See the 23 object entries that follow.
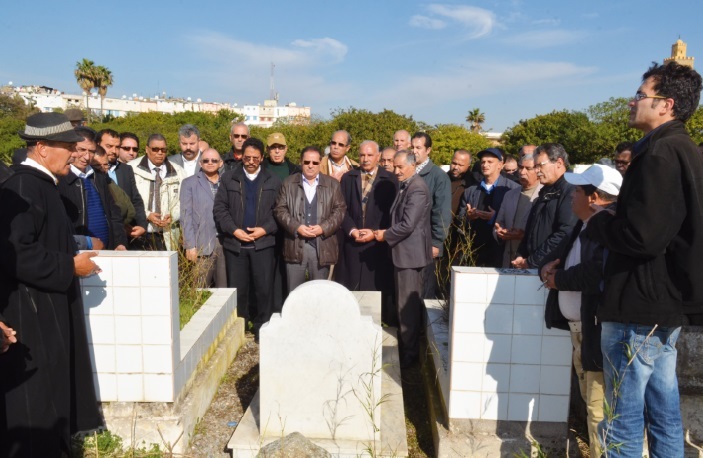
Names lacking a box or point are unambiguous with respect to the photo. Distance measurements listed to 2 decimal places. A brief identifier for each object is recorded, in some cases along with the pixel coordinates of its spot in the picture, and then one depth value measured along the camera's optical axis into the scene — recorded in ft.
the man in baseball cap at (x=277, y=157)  21.50
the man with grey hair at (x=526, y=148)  22.74
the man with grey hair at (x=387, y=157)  23.52
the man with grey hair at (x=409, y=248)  16.60
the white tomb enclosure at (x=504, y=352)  11.30
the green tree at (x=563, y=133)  131.13
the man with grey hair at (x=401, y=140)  24.44
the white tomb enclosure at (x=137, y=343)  11.71
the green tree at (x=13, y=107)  166.33
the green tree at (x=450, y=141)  132.26
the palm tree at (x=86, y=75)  195.31
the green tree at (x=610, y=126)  126.00
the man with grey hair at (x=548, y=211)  14.06
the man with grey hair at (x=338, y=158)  22.48
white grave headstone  11.35
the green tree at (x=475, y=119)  216.95
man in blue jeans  7.66
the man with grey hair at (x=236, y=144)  22.77
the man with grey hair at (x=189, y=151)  21.52
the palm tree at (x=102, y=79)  198.39
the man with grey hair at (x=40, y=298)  9.04
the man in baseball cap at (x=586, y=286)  9.28
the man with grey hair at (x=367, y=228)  20.33
